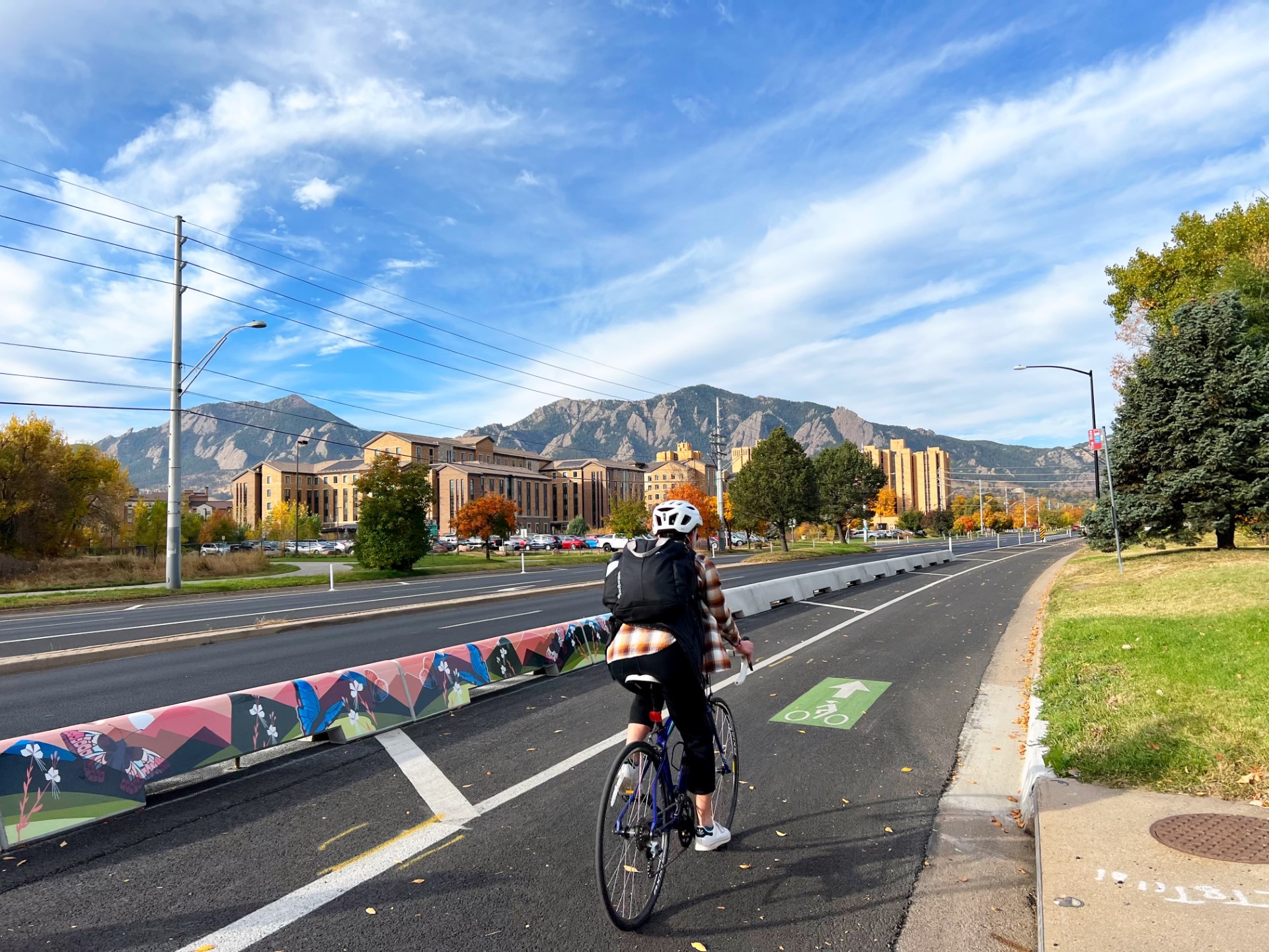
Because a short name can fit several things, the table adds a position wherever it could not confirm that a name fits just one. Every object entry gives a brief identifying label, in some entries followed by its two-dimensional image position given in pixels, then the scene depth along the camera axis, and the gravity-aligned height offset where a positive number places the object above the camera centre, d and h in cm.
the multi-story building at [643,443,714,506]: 18338 +747
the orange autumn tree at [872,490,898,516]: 11838 -52
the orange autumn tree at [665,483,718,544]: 7638 +9
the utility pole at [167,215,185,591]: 2591 +213
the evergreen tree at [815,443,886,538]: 7169 +201
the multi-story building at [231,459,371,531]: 14638 +566
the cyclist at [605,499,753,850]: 366 -73
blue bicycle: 345 -157
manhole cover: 389 -189
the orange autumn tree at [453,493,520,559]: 5859 -54
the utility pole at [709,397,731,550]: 5733 +386
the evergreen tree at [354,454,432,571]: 3575 -17
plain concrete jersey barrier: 1658 -234
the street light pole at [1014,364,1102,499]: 3055 +121
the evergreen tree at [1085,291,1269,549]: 2259 +179
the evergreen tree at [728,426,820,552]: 5094 +117
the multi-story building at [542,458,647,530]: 17112 +443
